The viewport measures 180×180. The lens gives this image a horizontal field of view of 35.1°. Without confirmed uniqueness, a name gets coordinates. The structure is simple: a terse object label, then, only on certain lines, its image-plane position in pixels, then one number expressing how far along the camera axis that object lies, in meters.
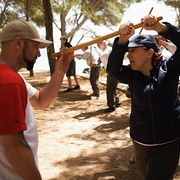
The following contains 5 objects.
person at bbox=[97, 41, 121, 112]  6.61
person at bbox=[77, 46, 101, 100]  8.34
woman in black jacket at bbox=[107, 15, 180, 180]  2.19
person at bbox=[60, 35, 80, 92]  9.41
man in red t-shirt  1.31
